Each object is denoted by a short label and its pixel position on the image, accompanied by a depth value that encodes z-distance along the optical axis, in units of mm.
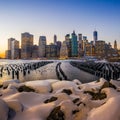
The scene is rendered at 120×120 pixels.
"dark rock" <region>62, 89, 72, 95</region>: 5715
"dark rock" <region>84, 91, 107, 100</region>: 4787
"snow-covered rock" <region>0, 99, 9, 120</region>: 3529
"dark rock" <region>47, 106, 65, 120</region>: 3895
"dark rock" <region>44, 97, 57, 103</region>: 4656
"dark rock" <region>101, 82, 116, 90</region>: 6297
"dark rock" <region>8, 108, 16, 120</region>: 3823
